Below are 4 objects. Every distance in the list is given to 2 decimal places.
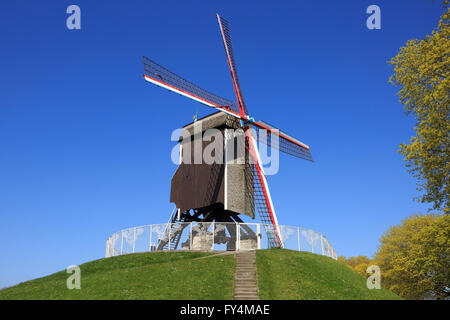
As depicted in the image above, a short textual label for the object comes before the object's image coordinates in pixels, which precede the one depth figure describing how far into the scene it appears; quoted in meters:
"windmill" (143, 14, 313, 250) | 24.62
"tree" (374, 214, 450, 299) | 19.67
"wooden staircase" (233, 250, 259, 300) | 14.51
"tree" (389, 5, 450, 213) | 17.31
